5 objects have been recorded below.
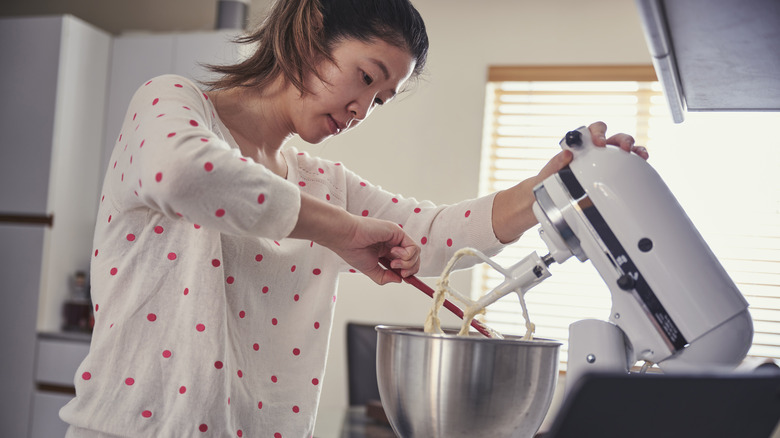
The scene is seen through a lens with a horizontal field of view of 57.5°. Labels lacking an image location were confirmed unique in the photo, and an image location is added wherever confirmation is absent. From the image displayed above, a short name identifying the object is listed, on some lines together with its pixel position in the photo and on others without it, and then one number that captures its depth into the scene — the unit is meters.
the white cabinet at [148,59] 3.12
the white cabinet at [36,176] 3.07
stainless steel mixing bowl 0.69
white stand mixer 0.70
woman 0.76
